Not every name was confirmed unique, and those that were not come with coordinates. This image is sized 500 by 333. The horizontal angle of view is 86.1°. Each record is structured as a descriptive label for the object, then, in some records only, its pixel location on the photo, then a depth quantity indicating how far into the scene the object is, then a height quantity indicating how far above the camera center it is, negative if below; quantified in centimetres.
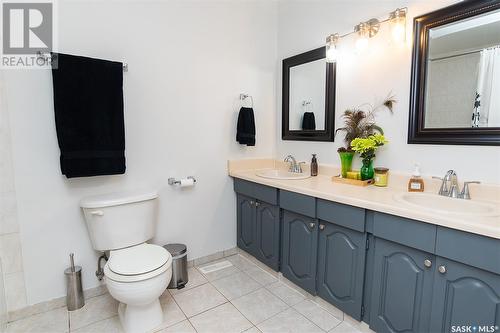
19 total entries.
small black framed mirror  218 +39
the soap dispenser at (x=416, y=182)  163 -24
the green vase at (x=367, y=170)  184 -19
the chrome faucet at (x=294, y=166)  242 -22
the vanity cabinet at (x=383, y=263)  108 -63
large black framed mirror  139 +38
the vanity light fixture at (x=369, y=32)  165 +75
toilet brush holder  176 -97
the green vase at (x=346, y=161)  198 -14
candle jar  178 -22
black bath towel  162 +16
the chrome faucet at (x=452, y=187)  145 -24
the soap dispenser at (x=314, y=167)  224 -21
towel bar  160 +50
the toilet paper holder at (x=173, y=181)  215 -33
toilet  146 -71
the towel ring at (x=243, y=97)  246 +41
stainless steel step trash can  201 -96
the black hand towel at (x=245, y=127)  239 +13
